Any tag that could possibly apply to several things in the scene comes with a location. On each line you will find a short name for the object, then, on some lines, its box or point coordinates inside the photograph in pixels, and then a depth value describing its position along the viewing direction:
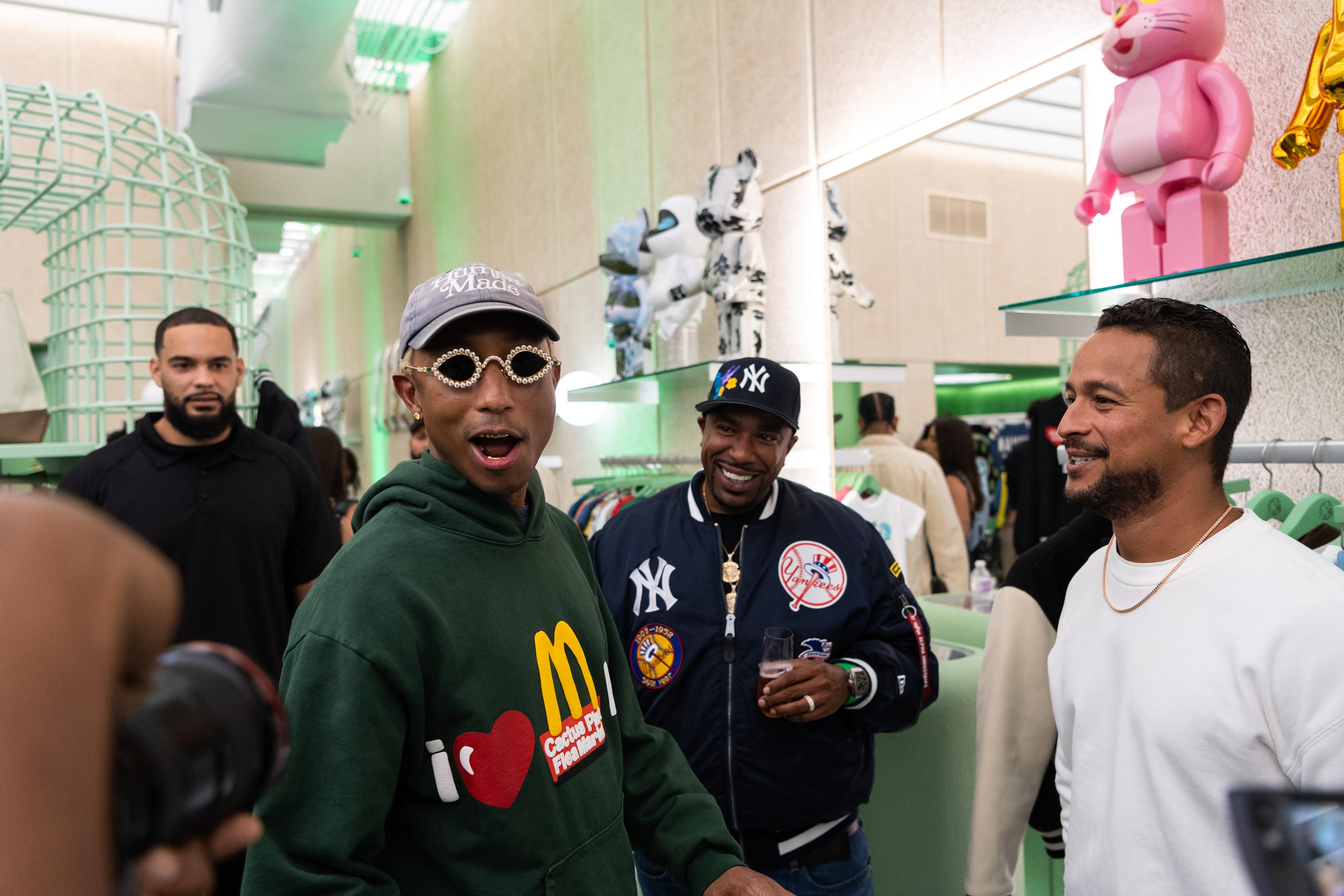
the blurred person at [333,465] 4.12
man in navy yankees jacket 1.72
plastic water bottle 2.52
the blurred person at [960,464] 2.50
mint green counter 2.18
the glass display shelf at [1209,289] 1.45
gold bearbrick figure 1.28
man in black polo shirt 2.38
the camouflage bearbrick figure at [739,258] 2.98
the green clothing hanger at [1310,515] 1.41
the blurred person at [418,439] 4.36
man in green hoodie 0.91
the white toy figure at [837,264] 2.95
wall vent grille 2.47
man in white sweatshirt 1.03
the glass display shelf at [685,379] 2.87
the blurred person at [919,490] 2.62
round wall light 4.68
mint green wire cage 3.00
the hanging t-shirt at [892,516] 2.73
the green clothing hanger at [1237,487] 1.63
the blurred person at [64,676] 0.29
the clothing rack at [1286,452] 1.40
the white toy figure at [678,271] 3.25
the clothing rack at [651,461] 3.60
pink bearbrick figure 1.51
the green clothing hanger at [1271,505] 1.51
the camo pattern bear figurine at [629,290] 3.60
